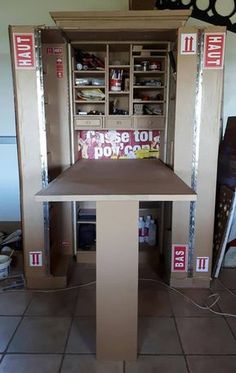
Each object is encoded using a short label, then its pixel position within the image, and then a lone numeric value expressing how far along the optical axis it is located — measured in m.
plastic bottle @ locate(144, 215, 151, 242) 3.02
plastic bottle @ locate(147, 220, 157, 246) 3.02
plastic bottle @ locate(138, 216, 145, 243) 3.03
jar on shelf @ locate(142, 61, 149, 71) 2.75
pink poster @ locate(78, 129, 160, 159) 2.98
